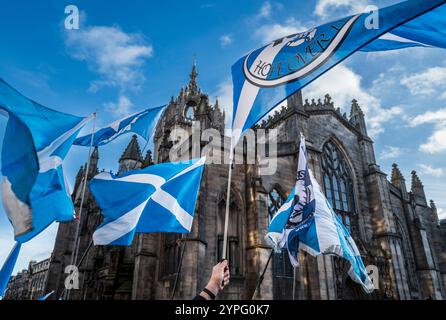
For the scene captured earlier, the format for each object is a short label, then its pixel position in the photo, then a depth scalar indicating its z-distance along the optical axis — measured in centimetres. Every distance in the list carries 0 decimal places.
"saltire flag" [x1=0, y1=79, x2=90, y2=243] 480
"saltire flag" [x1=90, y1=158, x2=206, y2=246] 603
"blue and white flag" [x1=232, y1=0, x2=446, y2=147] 363
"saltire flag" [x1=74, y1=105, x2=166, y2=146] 869
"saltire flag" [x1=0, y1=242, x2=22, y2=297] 457
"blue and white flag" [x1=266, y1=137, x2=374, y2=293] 735
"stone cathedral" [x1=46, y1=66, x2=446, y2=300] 1382
